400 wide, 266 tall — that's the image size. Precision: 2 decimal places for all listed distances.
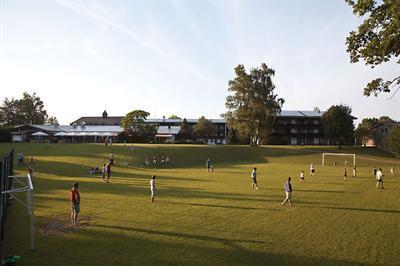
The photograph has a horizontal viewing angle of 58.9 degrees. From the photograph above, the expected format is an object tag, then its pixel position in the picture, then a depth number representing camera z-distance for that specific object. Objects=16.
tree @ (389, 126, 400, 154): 64.85
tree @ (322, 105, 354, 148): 80.19
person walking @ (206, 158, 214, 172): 44.93
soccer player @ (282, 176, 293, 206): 22.41
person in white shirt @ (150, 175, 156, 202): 23.25
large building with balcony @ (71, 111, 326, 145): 118.06
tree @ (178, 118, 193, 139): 106.12
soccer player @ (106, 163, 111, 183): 34.22
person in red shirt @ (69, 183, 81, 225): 17.03
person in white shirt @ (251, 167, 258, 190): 28.65
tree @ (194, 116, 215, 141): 107.88
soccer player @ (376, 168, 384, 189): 30.08
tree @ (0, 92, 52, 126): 112.06
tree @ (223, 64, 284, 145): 76.25
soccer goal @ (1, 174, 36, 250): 13.67
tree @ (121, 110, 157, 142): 85.00
